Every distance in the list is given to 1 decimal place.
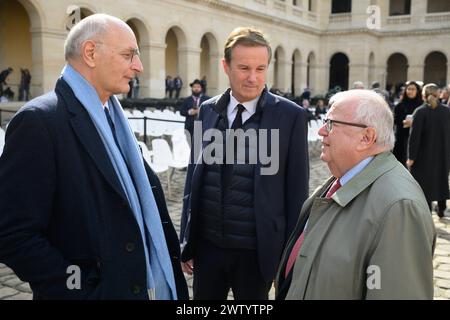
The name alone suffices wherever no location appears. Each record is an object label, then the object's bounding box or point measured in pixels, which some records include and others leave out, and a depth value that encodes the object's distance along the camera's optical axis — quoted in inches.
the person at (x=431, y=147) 252.8
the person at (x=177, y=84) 869.2
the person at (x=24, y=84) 732.0
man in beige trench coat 57.9
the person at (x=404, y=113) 288.0
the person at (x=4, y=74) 633.0
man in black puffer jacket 95.6
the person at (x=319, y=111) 609.7
